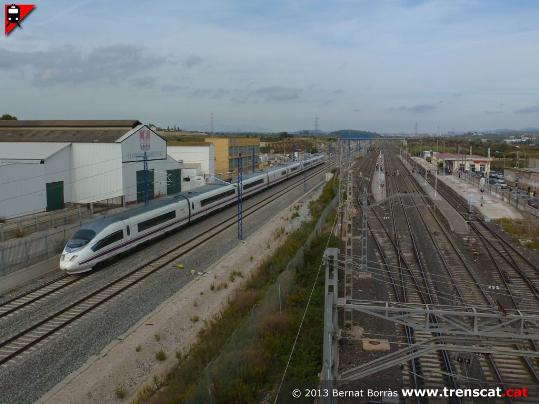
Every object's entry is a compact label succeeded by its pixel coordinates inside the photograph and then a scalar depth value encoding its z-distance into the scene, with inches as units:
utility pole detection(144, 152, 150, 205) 1534.2
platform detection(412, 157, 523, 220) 1481.3
